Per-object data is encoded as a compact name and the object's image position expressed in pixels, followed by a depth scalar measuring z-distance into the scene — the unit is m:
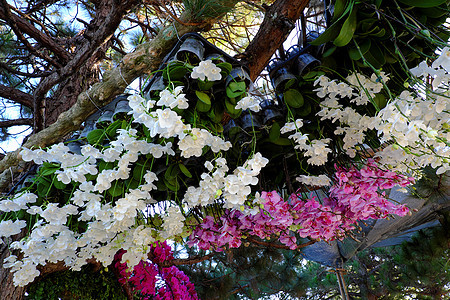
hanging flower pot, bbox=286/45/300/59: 1.10
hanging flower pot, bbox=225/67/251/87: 0.92
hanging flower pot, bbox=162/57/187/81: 0.89
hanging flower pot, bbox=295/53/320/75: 1.00
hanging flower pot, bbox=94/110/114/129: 1.06
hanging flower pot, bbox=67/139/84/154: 1.11
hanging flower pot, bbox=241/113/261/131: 1.10
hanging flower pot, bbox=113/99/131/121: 1.02
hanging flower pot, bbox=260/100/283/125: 1.10
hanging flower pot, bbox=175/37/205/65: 0.93
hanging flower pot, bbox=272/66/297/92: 1.01
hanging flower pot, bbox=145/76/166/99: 0.93
